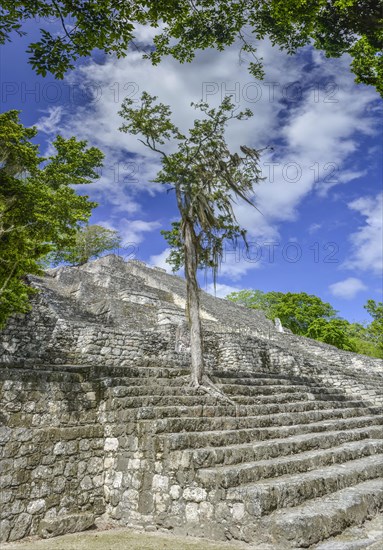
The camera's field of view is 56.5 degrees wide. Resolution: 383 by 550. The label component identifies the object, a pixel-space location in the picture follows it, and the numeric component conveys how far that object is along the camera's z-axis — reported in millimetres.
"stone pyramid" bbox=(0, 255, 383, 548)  3633
